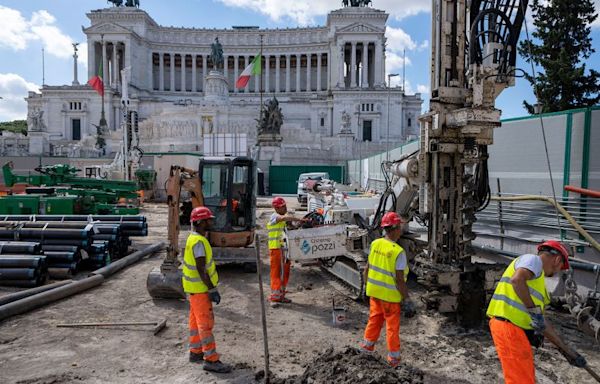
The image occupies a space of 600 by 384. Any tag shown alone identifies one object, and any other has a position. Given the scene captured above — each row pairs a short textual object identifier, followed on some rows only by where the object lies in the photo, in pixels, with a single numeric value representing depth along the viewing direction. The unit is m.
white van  24.94
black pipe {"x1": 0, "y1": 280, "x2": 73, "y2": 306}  7.27
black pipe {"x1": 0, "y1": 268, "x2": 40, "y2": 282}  8.34
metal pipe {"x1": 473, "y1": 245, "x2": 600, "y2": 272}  6.70
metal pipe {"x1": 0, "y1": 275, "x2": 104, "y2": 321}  6.93
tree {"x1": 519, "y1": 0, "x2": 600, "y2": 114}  20.14
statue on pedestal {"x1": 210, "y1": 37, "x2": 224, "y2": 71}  67.31
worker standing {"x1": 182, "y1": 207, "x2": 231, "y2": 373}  5.22
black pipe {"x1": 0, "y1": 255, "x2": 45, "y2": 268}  8.40
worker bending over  3.64
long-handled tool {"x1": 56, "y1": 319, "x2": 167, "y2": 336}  6.56
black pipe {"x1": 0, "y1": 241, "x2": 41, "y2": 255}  8.81
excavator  9.84
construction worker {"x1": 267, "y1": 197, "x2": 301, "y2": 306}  7.77
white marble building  48.94
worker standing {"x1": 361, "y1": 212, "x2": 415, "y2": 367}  4.95
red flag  46.46
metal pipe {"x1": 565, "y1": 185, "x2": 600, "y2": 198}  6.89
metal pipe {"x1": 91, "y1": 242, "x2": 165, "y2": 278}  9.55
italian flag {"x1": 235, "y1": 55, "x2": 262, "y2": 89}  46.25
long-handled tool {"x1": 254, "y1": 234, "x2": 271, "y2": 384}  4.76
